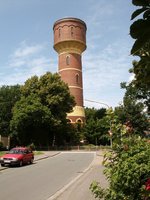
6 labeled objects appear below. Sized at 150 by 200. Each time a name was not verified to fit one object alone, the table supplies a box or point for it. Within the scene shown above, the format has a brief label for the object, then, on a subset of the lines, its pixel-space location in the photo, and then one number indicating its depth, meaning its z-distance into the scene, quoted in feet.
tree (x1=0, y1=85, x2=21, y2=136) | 111.38
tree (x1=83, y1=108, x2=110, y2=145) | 115.03
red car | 45.02
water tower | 118.62
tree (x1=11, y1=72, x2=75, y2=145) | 94.31
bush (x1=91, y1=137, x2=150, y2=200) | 12.38
